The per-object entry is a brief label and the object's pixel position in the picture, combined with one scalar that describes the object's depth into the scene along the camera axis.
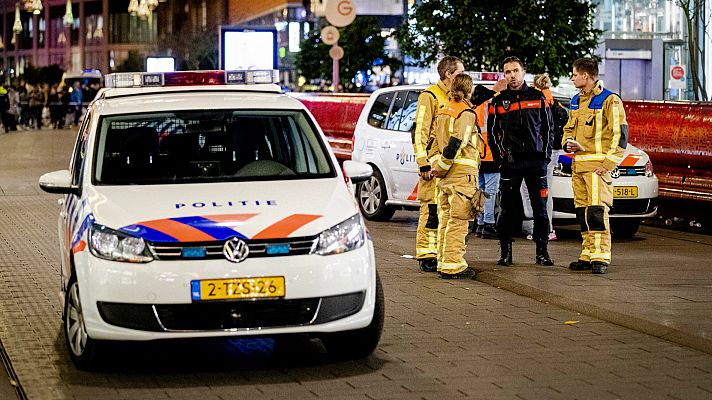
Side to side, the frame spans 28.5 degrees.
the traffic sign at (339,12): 28.45
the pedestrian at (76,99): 57.50
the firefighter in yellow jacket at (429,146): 11.70
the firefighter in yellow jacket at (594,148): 11.70
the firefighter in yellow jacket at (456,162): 11.16
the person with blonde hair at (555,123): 12.95
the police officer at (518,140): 12.01
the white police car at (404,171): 14.84
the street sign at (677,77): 35.31
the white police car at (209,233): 7.49
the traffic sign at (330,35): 30.84
